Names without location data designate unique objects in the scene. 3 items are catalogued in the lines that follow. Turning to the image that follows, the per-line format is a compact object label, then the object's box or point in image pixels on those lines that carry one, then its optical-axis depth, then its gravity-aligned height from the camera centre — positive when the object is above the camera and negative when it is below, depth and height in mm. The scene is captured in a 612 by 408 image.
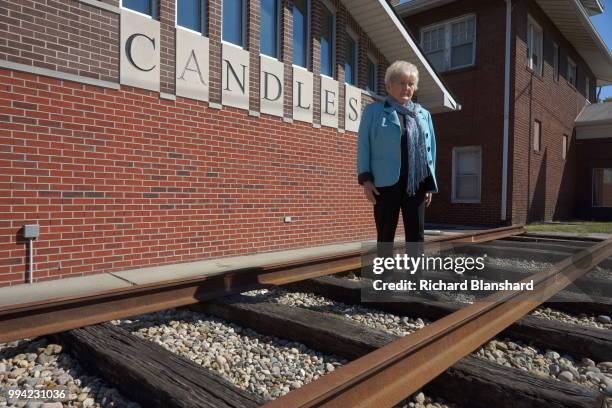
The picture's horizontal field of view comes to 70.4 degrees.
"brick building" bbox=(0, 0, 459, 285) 4402 +860
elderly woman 3125 +290
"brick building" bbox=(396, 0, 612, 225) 12539 +2910
